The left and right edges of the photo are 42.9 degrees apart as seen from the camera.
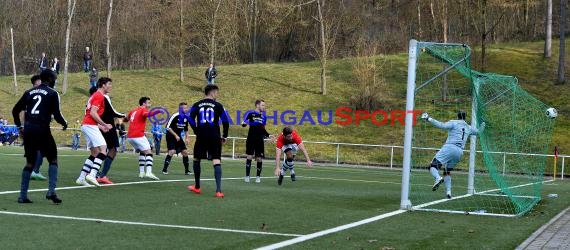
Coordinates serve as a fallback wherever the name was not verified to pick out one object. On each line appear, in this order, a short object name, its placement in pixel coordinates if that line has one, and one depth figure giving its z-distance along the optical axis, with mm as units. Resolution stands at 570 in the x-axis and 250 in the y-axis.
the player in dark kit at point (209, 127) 13359
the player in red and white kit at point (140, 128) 16422
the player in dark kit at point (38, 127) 10852
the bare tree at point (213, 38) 50500
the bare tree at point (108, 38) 49538
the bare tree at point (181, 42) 50750
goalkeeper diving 15109
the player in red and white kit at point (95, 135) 13875
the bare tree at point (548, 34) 47562
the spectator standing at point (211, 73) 45719
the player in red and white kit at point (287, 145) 18031
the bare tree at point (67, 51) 49938
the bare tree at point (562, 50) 43094
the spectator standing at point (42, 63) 45306
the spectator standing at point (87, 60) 53250
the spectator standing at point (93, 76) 45188
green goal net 12953
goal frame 12359
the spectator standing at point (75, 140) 36947
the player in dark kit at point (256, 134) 17672
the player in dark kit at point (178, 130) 19625
